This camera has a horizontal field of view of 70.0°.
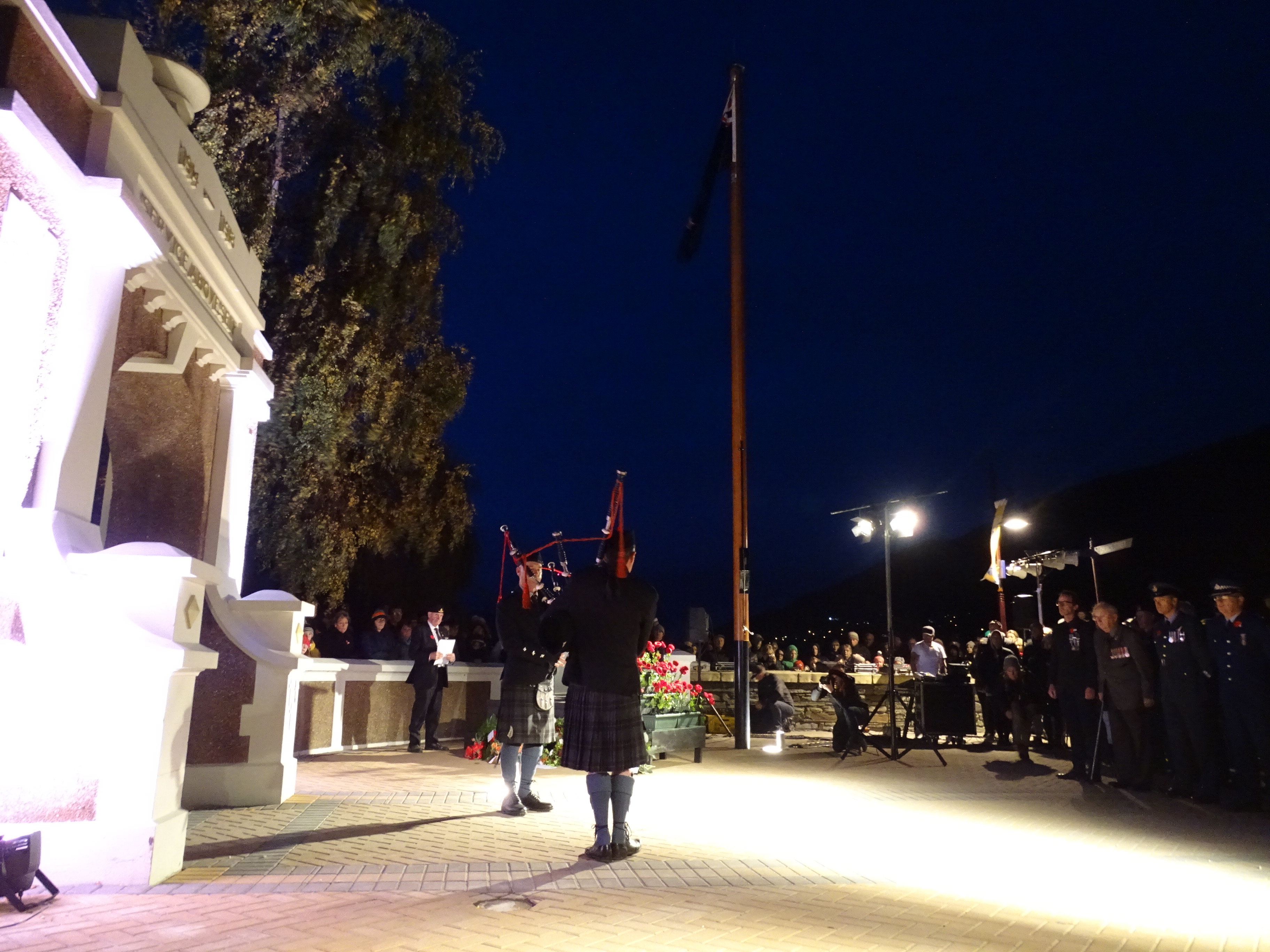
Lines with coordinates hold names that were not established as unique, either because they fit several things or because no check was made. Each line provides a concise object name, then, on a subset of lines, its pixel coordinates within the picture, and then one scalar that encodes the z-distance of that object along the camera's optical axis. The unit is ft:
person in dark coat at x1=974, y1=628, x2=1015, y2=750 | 46.24
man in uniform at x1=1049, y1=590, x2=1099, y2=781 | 35.58
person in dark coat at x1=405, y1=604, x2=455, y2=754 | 39.60
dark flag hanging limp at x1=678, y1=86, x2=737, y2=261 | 55.67
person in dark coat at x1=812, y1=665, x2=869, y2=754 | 41.98
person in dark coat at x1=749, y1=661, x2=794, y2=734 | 52.42
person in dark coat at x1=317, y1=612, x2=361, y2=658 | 45.19
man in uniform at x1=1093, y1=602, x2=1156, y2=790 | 32.24
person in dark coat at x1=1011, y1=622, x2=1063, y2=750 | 43.09
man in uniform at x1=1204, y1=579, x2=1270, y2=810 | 27.91
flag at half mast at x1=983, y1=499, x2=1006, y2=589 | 67.15
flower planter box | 36.73
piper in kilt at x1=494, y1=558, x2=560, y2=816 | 23.72
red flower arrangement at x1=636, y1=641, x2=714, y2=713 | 37.91
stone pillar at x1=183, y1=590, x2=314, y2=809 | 24.77
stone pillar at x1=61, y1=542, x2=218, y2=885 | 15.75
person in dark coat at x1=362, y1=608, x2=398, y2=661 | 44.32
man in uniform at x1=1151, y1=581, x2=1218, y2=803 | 29.71
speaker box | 43.39
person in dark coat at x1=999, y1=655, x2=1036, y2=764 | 42.06
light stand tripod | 41.52
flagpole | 46.57
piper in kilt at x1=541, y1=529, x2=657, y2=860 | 18.85
